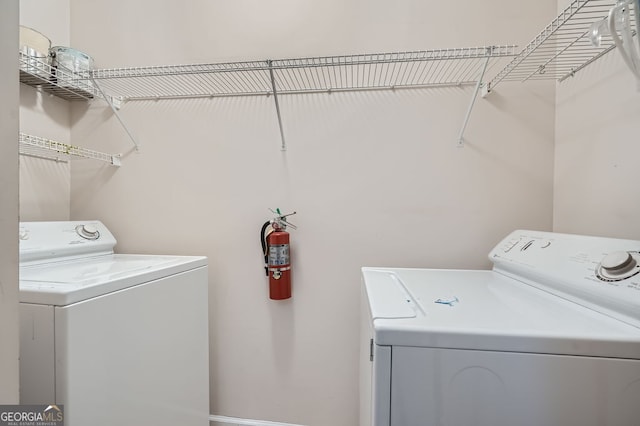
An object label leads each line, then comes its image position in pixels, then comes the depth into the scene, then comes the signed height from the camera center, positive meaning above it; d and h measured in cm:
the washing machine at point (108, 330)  66 -40
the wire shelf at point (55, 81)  109 +65
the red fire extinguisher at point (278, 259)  122 -26
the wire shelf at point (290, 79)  121 +69
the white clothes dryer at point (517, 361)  50 -33
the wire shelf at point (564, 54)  93 +68
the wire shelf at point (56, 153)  108 +30
